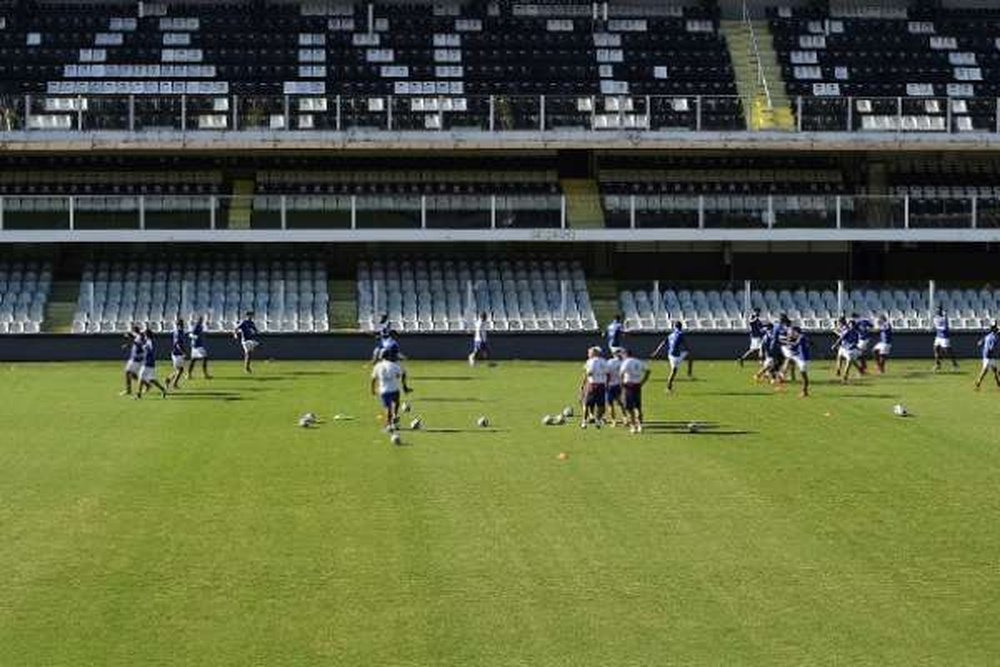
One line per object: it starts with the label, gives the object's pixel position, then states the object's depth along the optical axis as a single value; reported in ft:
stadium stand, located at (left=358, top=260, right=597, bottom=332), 152.46
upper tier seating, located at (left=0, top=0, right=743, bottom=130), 155.74
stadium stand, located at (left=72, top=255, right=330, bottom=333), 149.79
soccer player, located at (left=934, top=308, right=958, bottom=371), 129.80
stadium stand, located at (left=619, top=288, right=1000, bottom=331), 153.17
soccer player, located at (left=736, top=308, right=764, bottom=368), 129.31
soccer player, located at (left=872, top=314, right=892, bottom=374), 129.18
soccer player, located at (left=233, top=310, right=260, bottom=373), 127.75
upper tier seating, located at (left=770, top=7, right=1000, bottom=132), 174.50
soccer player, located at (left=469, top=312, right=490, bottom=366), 137.49
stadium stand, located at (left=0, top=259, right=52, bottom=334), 146.30
